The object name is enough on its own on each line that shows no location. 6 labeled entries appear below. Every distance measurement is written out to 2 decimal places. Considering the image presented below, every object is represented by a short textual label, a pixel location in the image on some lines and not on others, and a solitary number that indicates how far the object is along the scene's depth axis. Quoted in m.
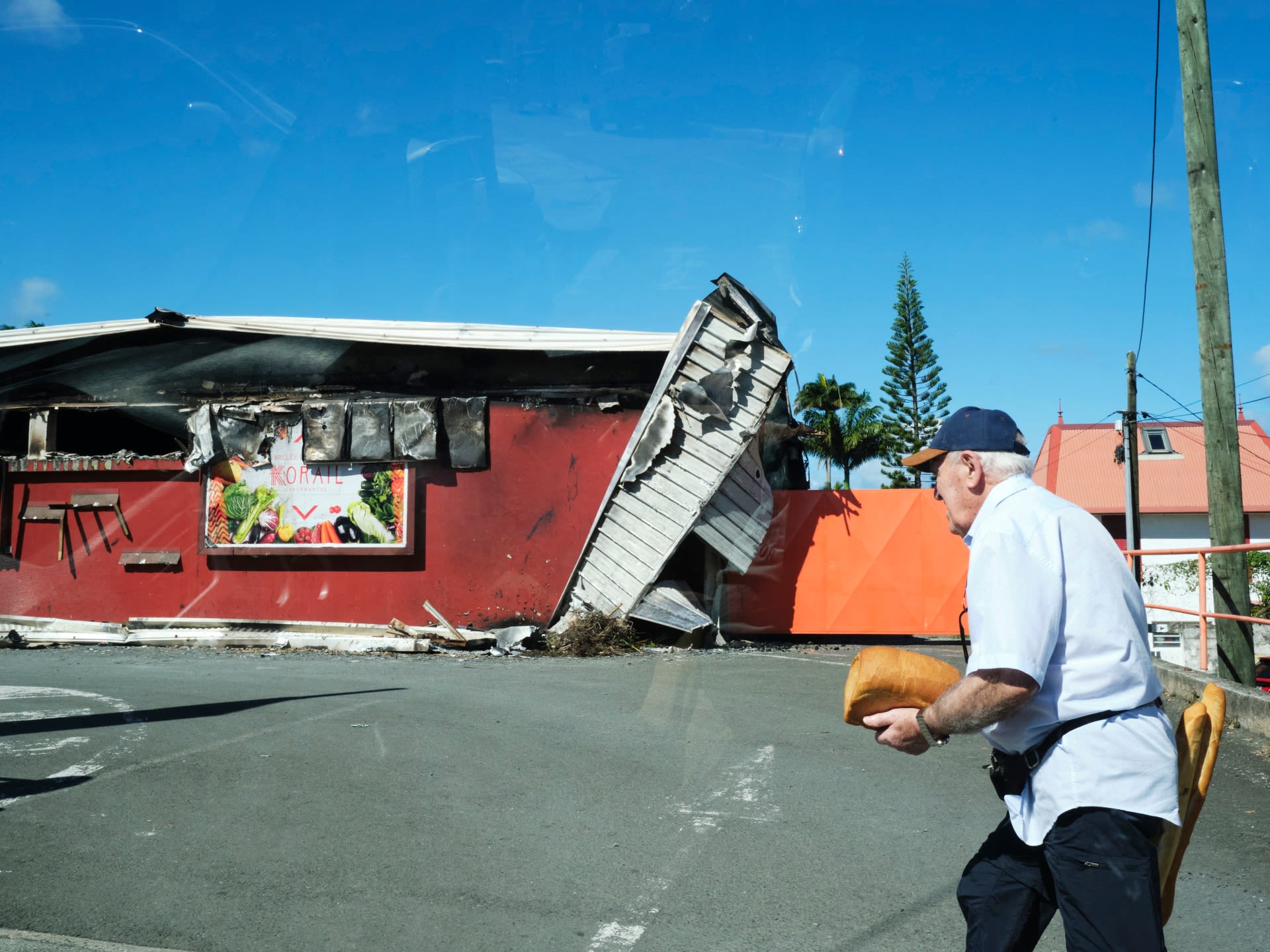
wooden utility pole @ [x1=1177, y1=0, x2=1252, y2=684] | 8.27
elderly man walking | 2.06
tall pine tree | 51.50
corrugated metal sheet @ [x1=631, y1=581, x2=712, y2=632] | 12.55
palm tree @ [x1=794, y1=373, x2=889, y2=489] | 45.97
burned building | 12.84
